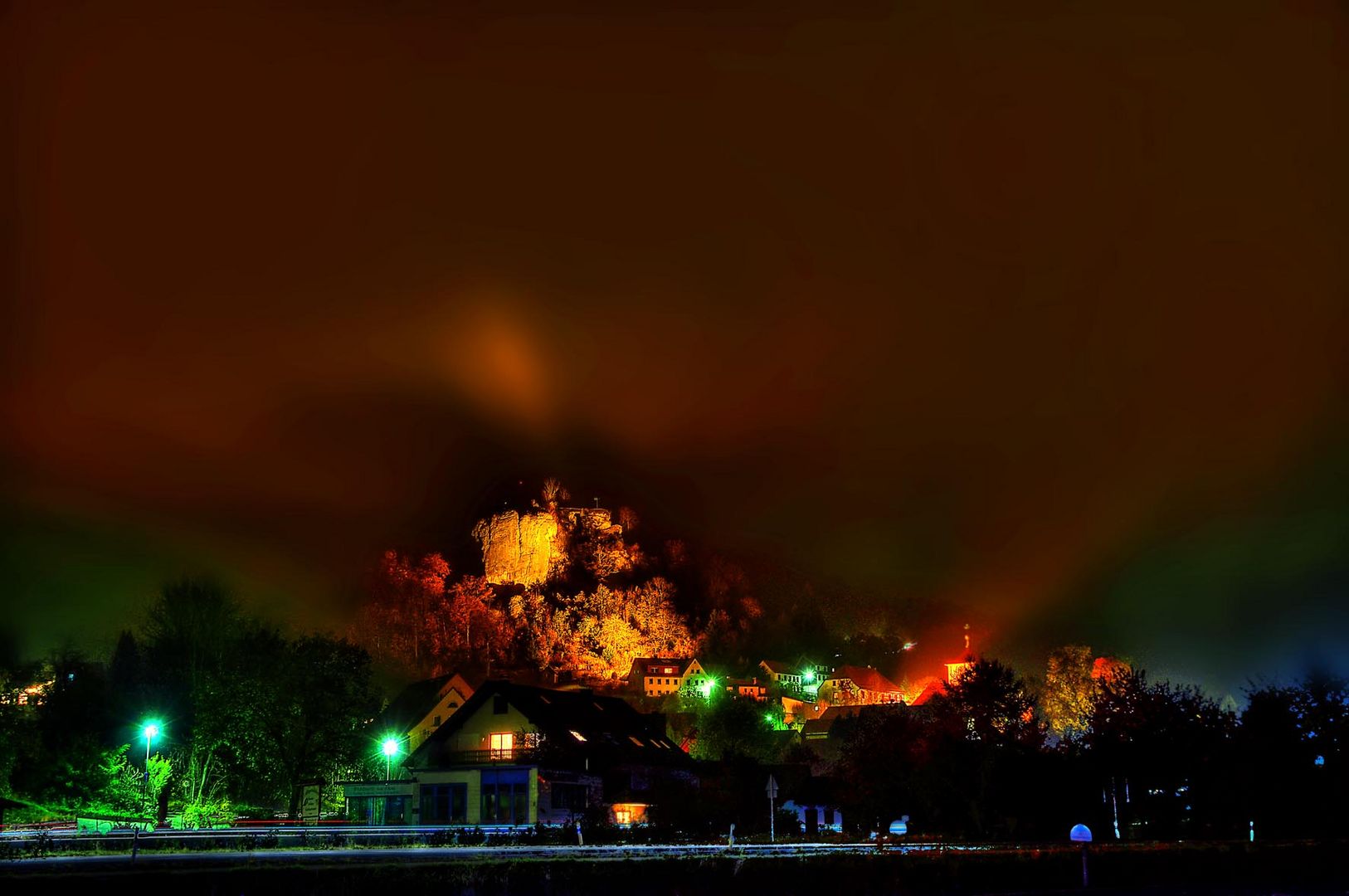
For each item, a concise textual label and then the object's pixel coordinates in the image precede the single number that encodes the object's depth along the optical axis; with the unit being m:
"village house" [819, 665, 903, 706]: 178.50
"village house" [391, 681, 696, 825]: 61.09
